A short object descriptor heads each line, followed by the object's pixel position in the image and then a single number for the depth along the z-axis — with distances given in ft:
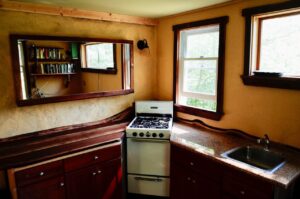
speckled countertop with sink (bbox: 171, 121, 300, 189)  5.79
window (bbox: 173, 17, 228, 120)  9.00
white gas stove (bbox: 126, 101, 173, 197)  9.05
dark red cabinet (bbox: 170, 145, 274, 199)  6.11
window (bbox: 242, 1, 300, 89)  6.90
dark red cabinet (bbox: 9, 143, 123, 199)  6.96
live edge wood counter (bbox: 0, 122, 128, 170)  6.98
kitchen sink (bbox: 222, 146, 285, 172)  7.06
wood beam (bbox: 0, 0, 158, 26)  7.66
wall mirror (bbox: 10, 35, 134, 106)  8.02
